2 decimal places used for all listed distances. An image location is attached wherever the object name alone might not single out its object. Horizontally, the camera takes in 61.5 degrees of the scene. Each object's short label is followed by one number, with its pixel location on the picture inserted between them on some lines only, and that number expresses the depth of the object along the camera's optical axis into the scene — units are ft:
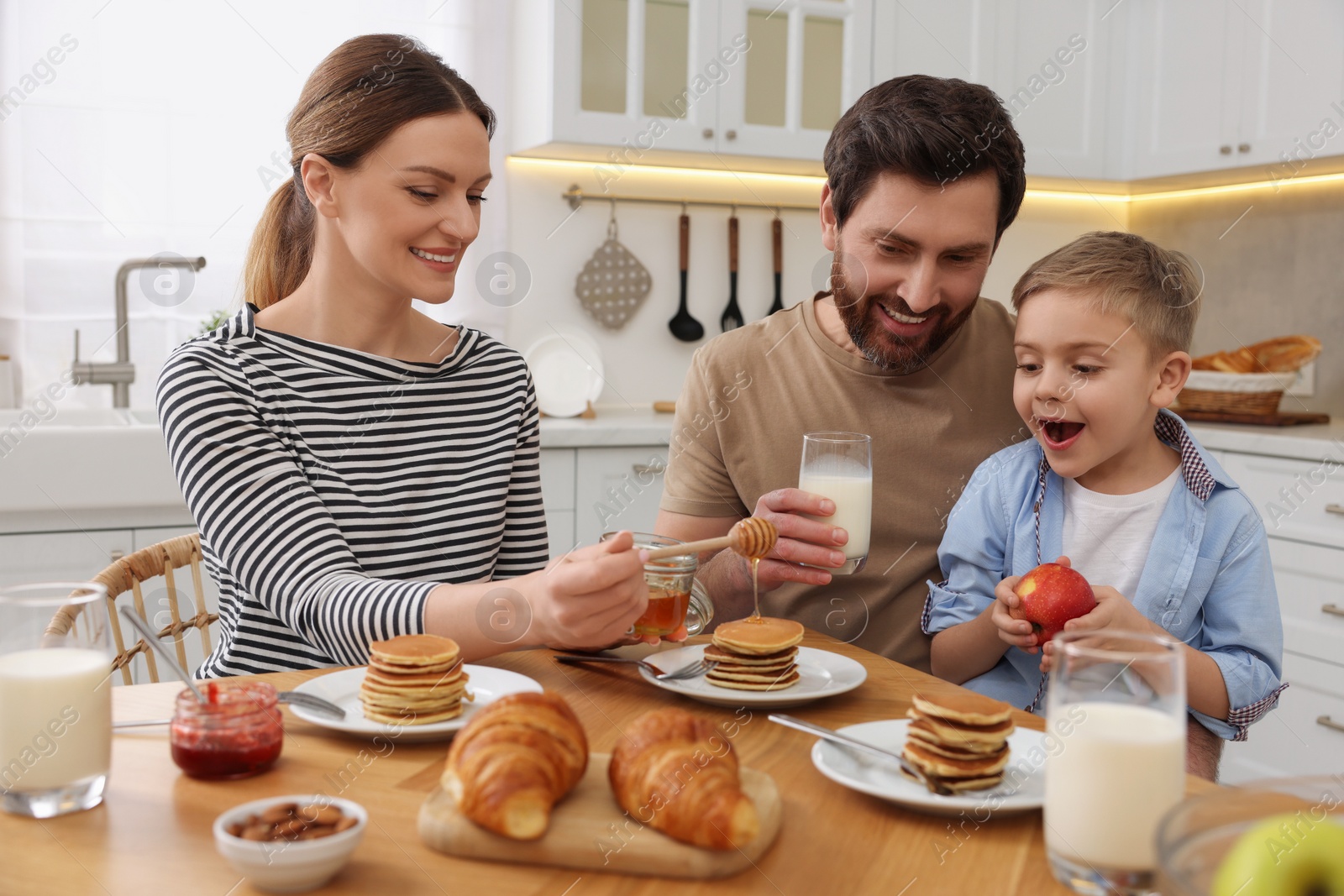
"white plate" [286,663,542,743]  3.27
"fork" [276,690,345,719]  3.39
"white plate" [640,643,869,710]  3.64
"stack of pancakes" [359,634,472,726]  3.31
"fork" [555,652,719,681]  3.84
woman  4.44
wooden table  2.51
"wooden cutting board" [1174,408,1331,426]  10.46
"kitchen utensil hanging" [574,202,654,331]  12.30
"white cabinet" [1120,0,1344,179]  10.84
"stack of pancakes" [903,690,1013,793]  2.88
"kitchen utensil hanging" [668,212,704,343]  12.55
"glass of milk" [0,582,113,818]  2.77
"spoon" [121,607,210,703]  3.02
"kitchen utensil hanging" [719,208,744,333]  12.71
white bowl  2.37
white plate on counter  11.42
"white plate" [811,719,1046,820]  2.82
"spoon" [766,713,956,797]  2.89
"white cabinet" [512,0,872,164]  10.85
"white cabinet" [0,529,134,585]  8.63
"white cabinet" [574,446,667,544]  10.31
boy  4.76
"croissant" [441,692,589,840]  2.56
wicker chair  4.75
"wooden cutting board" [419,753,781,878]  2.55
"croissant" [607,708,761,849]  2.53
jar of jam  2.98
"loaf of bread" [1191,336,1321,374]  10.90
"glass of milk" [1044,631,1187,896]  2.40
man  5.53
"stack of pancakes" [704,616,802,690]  3.69
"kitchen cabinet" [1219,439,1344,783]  9.42
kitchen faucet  10.22
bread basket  10.38
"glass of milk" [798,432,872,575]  4.66
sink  8.56
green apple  1.69
